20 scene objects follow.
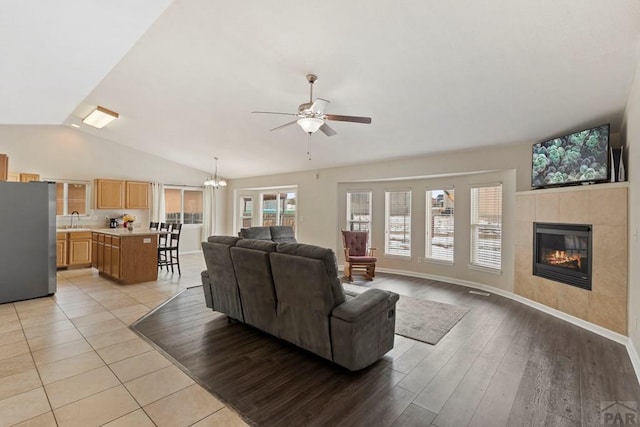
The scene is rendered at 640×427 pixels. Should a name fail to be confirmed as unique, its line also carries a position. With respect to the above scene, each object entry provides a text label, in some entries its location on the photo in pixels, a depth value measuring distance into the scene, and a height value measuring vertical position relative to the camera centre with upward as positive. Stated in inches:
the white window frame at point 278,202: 335.9 +15.6
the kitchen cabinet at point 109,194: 298.7 +19.5
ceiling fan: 125.8 +42.5
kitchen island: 216.4 -31.7
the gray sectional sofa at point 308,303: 101.7 -32.8
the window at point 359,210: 286.1 +4.6
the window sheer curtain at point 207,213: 393.7 +0.7
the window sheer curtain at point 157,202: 343.0 +12.9
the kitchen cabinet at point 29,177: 259.4 +31.0
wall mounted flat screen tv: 148.3 +31.0
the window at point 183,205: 368.8 +10.2
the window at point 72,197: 288.2 +14.8
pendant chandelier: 311.9 +32.3
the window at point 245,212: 410.0 +2.5
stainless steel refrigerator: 173.3 -16.8
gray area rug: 137.4 -54.0
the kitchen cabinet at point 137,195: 319.6 +19.3
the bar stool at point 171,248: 249.1 -29.1
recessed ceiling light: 226.8 +75.4
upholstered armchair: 247.8 -32.5
